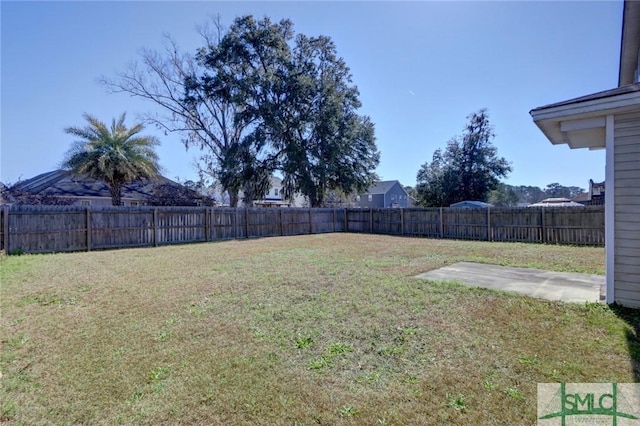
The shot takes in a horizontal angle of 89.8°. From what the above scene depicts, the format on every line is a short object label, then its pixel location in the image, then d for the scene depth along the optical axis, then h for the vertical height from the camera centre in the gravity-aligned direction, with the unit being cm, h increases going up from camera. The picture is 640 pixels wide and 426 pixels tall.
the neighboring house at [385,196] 4403 +169
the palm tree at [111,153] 1636 +297
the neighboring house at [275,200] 3631 +110
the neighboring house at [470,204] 2573 +29
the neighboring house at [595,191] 2254 +126
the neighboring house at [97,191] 1808 +118
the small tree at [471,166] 3030 +400
